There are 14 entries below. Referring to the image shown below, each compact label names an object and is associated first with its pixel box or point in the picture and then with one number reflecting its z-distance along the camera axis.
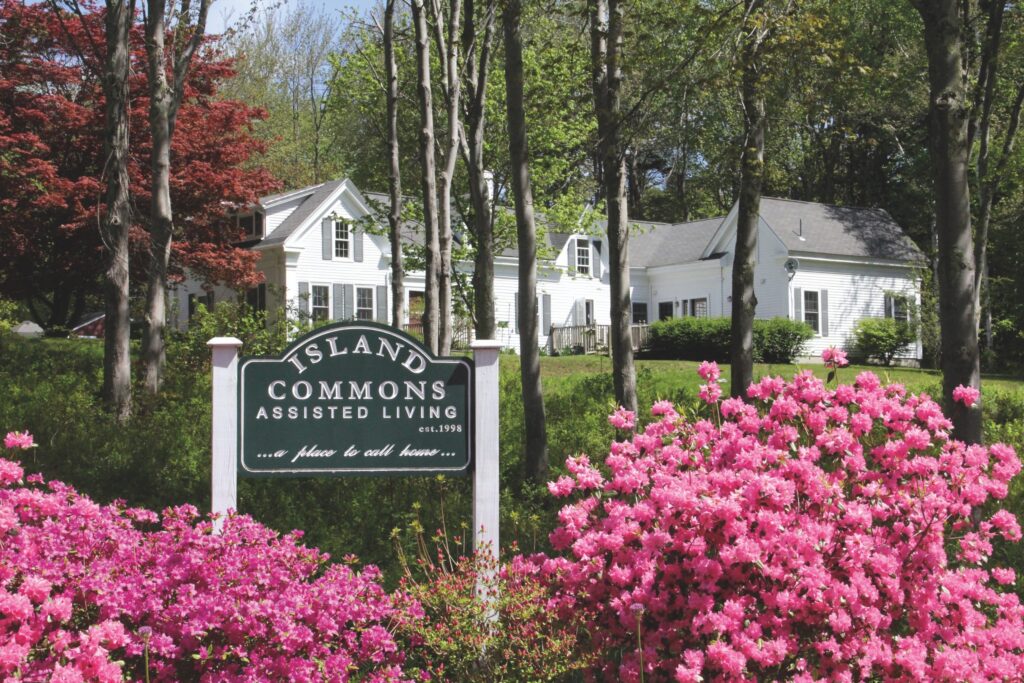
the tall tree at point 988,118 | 10.48
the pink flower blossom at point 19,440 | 4.18
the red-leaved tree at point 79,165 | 19.67
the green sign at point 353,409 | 5.00
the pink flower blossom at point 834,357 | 4.86
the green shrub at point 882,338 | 30.70
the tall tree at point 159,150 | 11.90
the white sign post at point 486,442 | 5.16
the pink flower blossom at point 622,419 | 4.64
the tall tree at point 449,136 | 12.50
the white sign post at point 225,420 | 4.94
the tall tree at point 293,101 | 41.16
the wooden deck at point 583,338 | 31.70
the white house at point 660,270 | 31.17
